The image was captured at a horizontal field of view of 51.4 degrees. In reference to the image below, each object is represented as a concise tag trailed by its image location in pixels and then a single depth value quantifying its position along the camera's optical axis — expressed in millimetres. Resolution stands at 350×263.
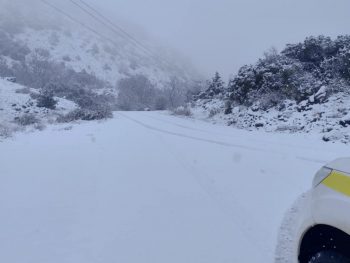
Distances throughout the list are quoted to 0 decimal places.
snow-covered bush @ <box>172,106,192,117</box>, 20344
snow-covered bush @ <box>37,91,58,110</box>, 21078
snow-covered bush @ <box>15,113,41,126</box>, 16500
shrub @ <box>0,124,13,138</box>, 11897
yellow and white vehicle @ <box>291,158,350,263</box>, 2602
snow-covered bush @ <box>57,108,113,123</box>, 18223
